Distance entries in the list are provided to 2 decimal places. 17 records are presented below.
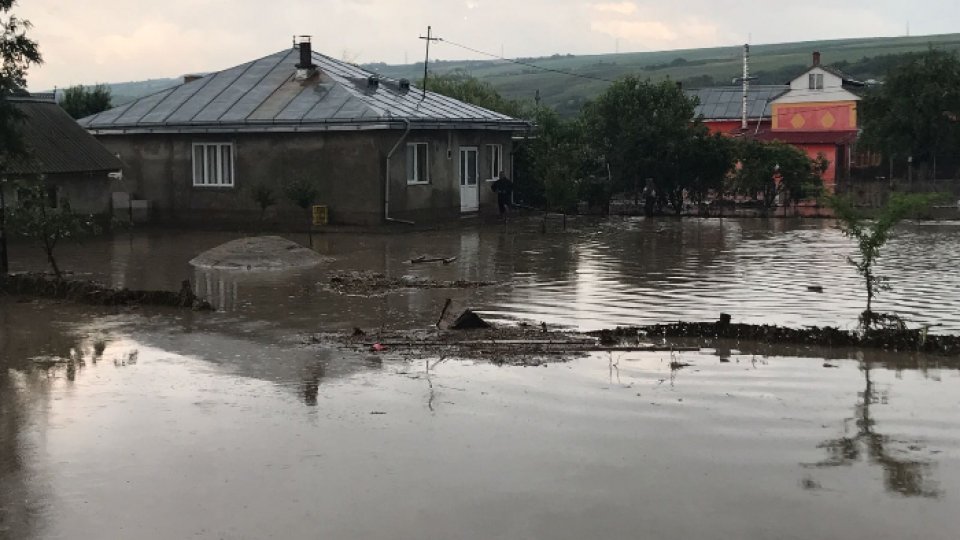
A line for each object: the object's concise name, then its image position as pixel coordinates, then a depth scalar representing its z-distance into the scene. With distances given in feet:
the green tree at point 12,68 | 59.06
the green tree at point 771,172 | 124.06
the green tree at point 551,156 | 112.57
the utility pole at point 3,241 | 62.64
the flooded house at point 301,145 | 100.68
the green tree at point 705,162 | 122.62
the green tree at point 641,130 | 123.13
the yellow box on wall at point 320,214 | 101.35
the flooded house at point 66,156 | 92.53
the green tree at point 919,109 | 155.43
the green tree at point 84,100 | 143.54
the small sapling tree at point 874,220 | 50.31
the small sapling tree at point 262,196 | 93.71
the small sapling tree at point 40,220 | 59.98
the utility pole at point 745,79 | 193.76
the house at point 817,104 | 214.90
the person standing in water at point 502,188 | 119.34
